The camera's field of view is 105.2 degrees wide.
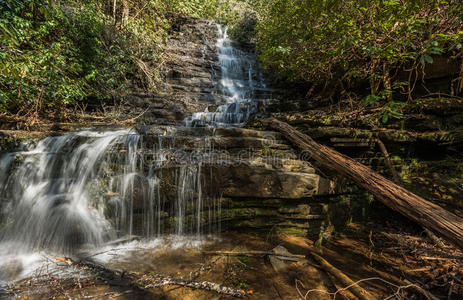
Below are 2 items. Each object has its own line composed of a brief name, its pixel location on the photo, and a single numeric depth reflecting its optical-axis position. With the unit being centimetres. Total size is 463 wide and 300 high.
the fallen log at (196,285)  187
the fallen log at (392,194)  187
